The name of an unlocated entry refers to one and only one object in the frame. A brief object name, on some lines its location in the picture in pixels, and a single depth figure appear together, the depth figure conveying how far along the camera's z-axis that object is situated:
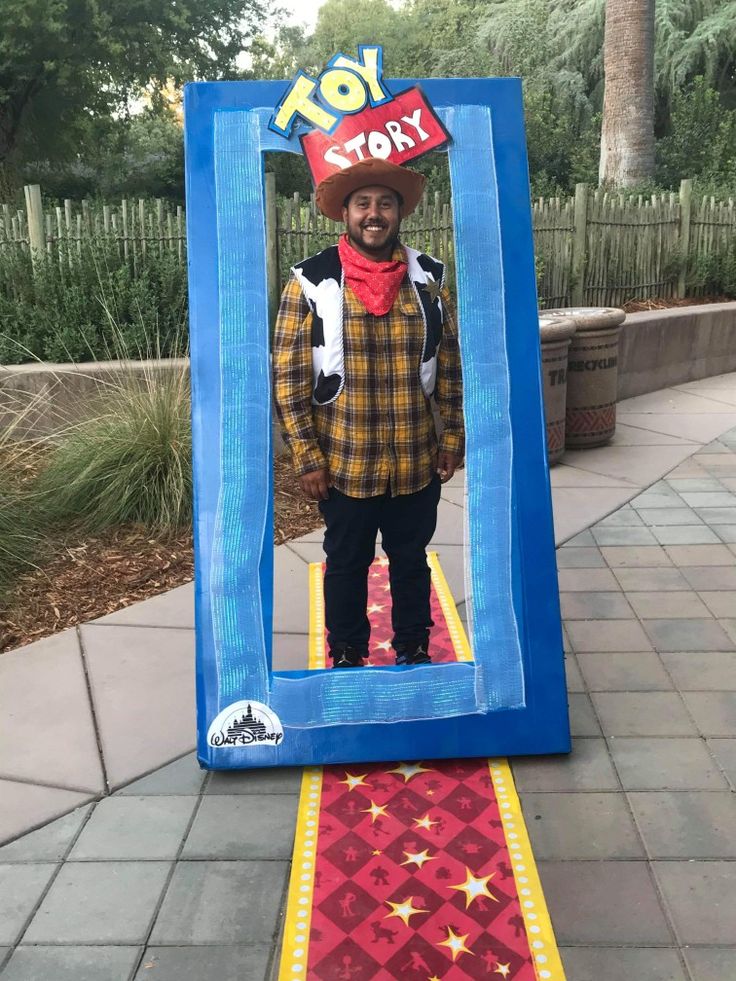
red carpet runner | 2.20
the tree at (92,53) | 20.64
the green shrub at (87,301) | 7.07
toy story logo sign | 2.79
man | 2.83
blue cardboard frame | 2.89
